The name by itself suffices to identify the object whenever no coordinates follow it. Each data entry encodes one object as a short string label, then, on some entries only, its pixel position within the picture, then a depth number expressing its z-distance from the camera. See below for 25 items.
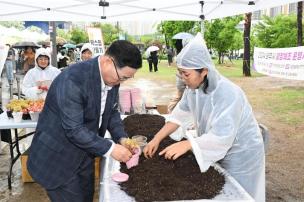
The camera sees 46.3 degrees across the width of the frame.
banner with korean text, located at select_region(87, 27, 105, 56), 6.01
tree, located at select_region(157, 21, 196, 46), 29.02
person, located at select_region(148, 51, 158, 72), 20.74
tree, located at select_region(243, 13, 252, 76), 15.05
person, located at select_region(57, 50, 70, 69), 13.08
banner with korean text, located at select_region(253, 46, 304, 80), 8.28
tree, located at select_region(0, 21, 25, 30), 38.78
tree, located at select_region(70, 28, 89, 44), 52.91
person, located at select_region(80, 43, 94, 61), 5.79
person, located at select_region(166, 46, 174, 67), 27.75
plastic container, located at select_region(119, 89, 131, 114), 3.82
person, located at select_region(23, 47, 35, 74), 8.12
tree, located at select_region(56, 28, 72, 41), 53.03
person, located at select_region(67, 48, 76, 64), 18.93
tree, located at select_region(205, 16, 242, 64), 25.41
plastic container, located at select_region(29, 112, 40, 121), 3.53
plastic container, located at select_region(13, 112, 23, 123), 3.51
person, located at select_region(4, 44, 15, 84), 9.93
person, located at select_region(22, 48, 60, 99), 4.96
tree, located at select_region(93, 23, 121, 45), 63.85
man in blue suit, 1.71
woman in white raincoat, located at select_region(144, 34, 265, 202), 1.80
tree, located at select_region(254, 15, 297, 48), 17.38
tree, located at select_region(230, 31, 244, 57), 27.25
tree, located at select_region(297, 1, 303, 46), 12.48
